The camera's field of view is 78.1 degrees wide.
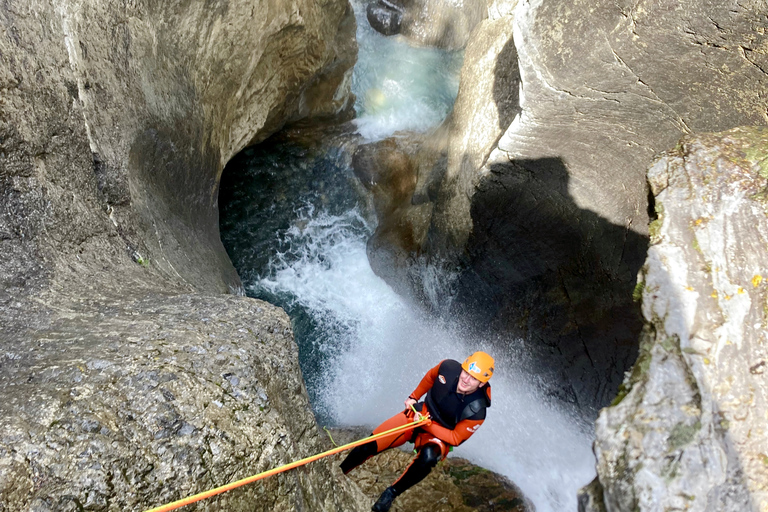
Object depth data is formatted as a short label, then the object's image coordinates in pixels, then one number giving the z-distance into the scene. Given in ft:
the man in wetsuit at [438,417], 12.41
